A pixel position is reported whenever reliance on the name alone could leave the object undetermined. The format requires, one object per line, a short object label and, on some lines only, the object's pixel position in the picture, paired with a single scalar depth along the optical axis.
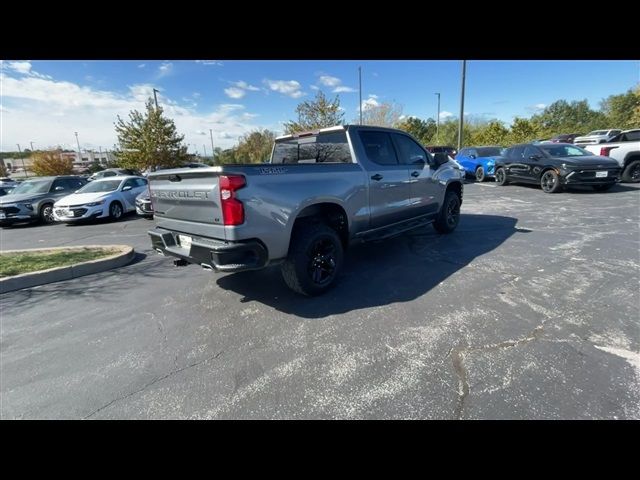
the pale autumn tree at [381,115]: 40.84
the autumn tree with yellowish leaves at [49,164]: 33.38
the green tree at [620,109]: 39.68
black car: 10.09
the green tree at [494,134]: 34.12
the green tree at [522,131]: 31.94
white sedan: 9.96
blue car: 15.38
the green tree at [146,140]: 23.28
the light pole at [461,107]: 18.92
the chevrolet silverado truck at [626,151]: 11.87
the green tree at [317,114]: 24.39
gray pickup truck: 3.11
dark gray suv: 10.48
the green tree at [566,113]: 57.44
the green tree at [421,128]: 49.06
